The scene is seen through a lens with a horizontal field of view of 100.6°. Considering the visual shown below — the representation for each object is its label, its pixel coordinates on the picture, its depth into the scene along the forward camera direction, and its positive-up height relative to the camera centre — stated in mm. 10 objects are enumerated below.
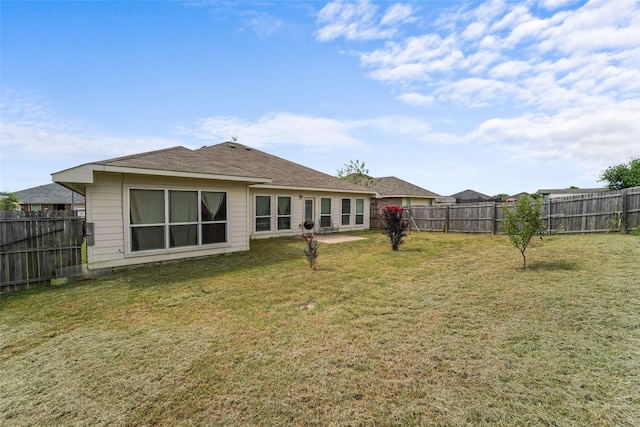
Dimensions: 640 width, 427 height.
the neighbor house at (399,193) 22350 +1113
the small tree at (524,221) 6094 -348
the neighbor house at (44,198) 24703 +586
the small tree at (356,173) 28430 +3672
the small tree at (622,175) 20734 +2542
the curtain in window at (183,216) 7441 -321
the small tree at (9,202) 18953 +156
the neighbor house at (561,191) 32416 +1878
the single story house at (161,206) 6461 -35
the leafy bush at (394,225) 9258 -683
